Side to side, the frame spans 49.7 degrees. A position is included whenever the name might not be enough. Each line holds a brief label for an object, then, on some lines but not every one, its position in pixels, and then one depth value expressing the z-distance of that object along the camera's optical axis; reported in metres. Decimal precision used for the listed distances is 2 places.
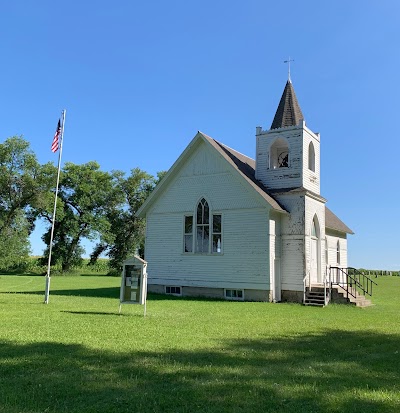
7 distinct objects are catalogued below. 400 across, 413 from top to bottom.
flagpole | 17.18
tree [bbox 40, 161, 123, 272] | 54.25
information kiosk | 14.62
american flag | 18.83
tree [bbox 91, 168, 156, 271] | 58.50
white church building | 21.78
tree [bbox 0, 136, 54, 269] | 50.03
